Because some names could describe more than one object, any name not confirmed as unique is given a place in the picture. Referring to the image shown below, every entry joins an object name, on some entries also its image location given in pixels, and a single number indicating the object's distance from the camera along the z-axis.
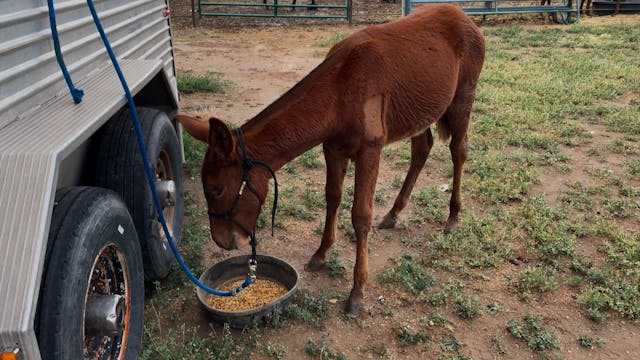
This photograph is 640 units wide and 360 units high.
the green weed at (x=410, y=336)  3.04
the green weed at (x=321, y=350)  2.92
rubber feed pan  3.02
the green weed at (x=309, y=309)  3.19
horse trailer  1.57
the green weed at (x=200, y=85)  8.09
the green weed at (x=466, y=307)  3.26
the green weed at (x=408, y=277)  3.52
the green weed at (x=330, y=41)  12.08
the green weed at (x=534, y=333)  3.00
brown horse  2.75
